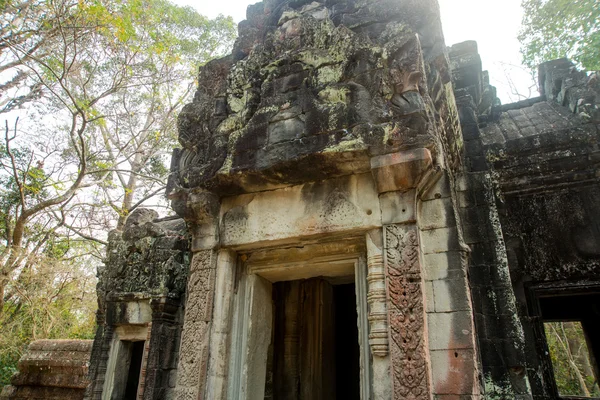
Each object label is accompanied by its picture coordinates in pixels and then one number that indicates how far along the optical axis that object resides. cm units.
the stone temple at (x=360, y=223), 338
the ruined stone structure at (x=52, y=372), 751
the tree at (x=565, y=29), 829
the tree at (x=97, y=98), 994
